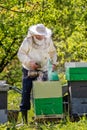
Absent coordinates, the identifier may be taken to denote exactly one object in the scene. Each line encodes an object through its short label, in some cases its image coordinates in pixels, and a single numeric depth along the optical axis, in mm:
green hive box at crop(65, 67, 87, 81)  9038
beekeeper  8620
